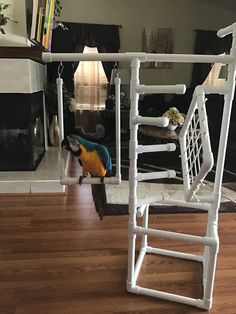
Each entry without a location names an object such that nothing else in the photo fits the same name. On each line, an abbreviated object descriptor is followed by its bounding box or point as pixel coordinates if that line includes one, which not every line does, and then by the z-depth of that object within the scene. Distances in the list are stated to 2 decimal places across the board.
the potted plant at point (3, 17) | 2.70
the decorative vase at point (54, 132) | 4.25
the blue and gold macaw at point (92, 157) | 1.66
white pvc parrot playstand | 1.25
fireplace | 2.94
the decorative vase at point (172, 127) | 3.50
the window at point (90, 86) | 5.26
